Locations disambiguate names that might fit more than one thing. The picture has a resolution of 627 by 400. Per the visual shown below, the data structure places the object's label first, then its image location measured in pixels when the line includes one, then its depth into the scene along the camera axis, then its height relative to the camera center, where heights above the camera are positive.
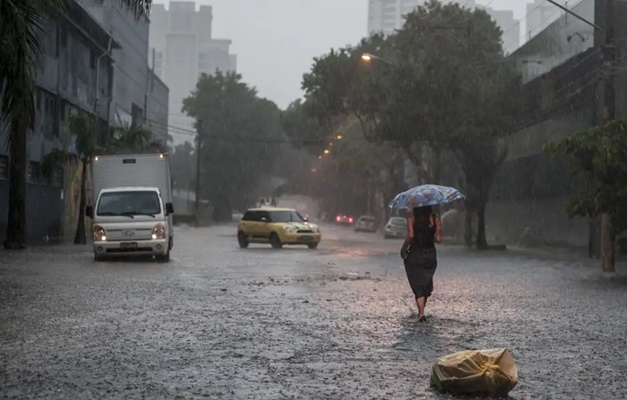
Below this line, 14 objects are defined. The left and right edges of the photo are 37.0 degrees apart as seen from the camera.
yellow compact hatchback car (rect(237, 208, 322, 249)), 36.31 -0.41
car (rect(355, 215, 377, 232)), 69.88 -0.36
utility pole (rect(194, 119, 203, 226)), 79.82 +3.97
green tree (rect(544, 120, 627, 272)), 19.80 +1.30
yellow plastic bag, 7.44 -1.21
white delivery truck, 24.70 -0.17
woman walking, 12.88 -0.39
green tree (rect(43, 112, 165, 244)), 35.08 +2.97
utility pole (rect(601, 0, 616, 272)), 22.97 +3.06
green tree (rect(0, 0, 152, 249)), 13.19 +2.29
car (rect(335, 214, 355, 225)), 94.59 +0.05
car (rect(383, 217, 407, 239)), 54.94 -0.48
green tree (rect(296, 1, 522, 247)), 37.03 +4.83
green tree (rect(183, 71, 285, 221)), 93.44 +8.15
